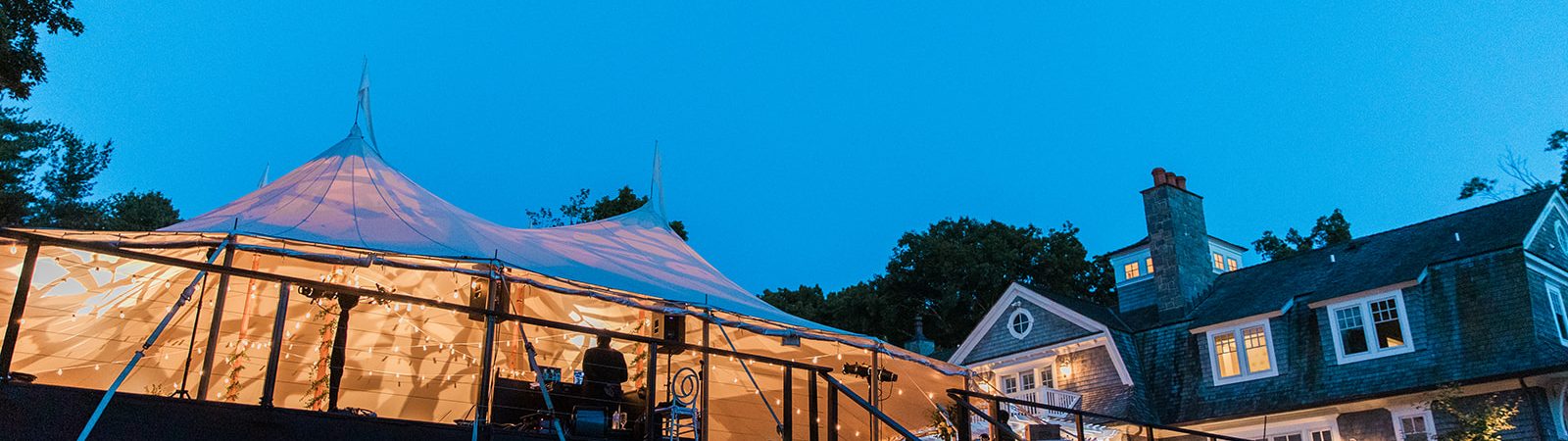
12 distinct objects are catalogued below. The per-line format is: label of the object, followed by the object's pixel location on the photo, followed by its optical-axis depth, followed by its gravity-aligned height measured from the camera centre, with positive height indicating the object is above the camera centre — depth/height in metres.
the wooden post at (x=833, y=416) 7.07 +0.58
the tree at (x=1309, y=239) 30.74 +7.96
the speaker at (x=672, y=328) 9.91 +1.65
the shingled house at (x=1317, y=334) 14.75 +2.70
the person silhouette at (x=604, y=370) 7.46 +0.97
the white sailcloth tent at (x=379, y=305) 7.76 +1.73
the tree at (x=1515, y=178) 24.78 +8.00
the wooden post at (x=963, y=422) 7.42 +0.56
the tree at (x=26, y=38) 11.80 +5.29
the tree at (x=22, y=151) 25.74 +9.06
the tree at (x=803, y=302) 35.59 +7.06
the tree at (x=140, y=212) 25.50 +7.47
